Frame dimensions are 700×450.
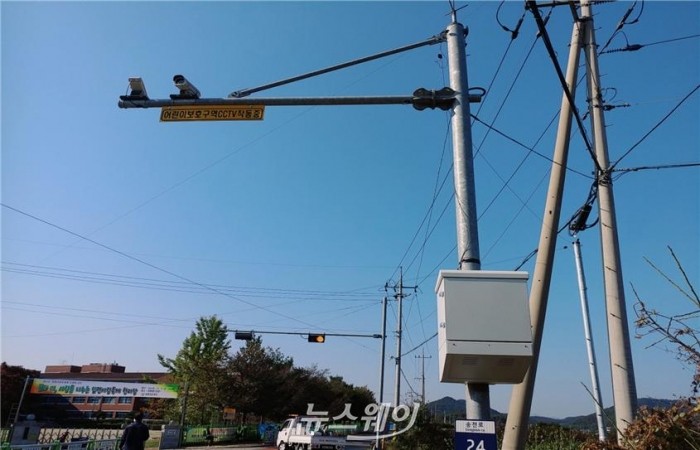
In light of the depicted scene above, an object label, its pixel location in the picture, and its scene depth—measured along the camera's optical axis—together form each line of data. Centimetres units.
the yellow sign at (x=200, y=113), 623
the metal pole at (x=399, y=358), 3338
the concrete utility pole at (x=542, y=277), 595
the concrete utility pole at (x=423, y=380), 7616
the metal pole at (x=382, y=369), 3450
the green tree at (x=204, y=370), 4044
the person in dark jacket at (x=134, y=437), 1216
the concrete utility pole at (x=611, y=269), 802
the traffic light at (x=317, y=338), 2612
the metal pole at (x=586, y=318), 1585
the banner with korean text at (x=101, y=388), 4278
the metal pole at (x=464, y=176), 431
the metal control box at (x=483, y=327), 400
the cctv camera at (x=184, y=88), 613
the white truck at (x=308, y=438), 2350
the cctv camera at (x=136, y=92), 616
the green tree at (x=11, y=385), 6347
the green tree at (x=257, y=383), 4359
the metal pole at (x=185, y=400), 3499
